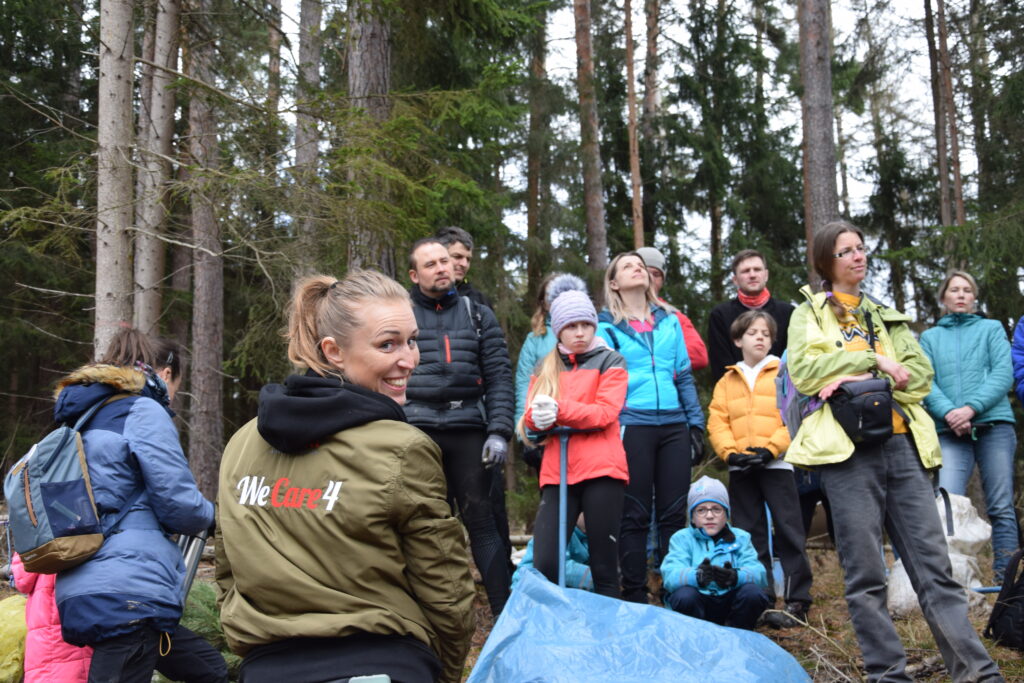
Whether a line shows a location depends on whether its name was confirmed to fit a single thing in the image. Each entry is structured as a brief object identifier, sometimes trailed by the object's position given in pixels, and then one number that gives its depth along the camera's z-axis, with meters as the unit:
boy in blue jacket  5.07
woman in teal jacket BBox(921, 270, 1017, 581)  5.95
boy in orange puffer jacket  5.89
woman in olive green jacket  2.04
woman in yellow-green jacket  3.72
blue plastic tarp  3.61
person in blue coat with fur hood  3.36
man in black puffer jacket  5.18
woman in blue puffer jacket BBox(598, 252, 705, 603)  5.24
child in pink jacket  3.61
